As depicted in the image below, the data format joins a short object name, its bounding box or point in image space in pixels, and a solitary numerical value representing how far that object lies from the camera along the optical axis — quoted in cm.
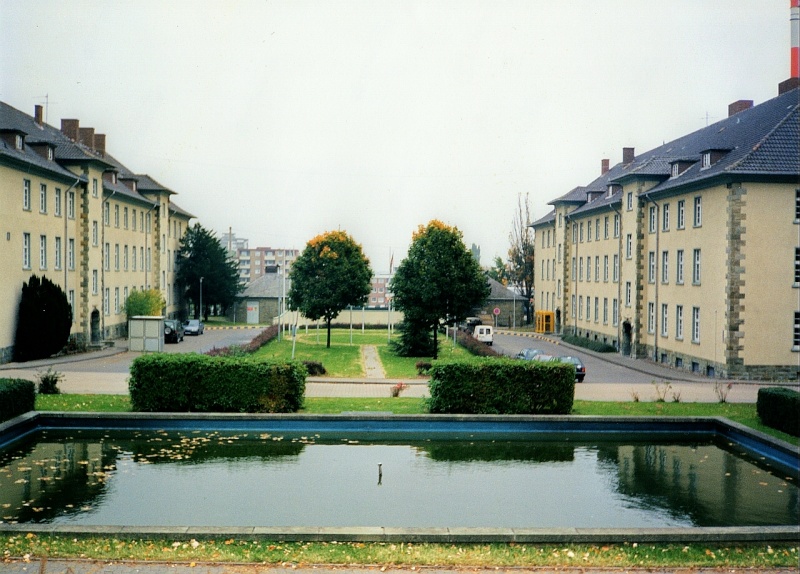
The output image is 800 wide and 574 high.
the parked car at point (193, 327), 5959
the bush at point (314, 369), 3378
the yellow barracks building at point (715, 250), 3359
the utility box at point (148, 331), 4381
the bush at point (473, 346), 4104
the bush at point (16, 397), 1892
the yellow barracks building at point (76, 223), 3709
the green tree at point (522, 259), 9306
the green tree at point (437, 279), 4212
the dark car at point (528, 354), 3533
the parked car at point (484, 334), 5419
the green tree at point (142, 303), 5303
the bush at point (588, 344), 4847
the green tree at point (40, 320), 3734
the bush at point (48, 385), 2453
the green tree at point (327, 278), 5216
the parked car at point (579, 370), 3267
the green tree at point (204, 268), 7369
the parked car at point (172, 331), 5153
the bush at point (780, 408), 1902
